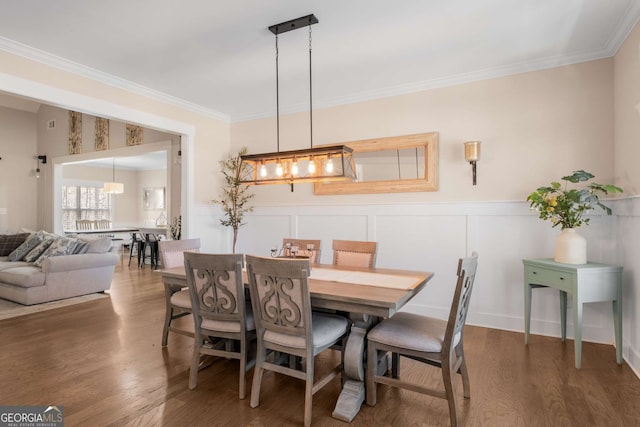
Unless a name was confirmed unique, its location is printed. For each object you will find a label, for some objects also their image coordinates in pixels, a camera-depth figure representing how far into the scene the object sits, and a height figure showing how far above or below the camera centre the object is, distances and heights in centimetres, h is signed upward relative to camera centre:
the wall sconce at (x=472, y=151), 352 +63
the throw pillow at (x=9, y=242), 573 -46
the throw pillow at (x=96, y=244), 506 -45
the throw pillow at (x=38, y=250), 510 -54
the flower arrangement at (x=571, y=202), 286 +9
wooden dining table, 203 -51
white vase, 292 -29
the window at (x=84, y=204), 1060 +31
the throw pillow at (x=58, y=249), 483 -49
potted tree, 502 +23
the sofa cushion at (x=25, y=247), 531 -51
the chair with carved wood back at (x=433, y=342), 197 -76
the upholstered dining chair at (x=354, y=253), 320 -37
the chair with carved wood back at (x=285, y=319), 201 -63
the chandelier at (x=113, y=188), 962 +71
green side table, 273 -59
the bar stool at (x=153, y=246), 737 -68
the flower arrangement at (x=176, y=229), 541 -24
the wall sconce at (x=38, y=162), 792 +117
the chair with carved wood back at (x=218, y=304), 228 -61
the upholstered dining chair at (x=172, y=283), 288 -56
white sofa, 443 -84
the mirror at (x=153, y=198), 1177 +53
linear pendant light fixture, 267 +40
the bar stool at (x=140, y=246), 758 -70
